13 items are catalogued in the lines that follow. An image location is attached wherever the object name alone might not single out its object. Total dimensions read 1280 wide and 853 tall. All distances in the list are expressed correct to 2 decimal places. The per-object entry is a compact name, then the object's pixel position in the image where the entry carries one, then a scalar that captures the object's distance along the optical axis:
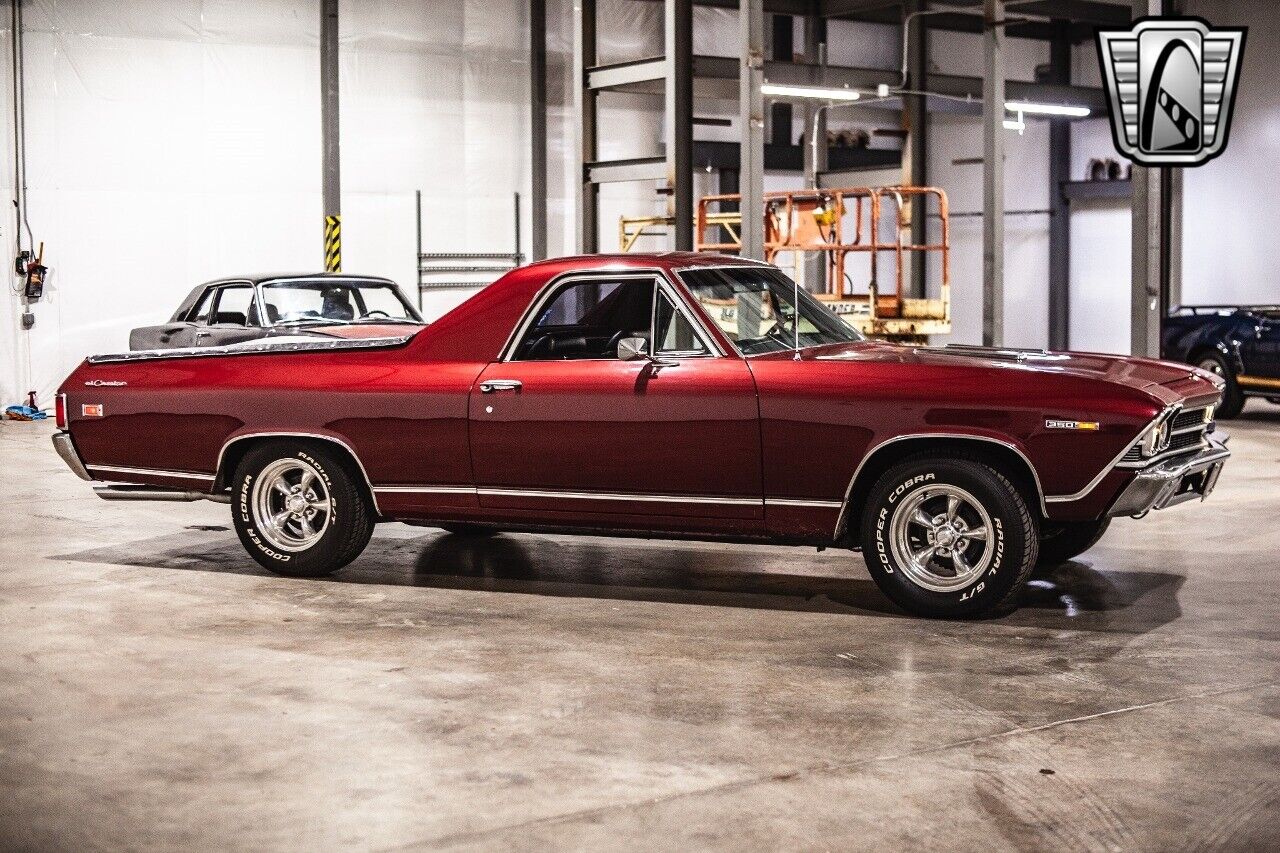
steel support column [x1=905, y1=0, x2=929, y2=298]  25.05
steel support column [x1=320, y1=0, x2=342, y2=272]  22.22
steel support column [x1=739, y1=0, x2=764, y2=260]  14.02
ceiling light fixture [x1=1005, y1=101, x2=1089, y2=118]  23.36
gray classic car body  12.64
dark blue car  16.70
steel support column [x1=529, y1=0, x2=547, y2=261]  24.06
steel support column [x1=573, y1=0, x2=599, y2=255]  15.49
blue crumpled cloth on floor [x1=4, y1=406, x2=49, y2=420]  19.55
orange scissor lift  17.42
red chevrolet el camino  6.71
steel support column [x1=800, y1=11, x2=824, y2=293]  25.50
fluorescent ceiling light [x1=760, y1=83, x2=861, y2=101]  19.71
